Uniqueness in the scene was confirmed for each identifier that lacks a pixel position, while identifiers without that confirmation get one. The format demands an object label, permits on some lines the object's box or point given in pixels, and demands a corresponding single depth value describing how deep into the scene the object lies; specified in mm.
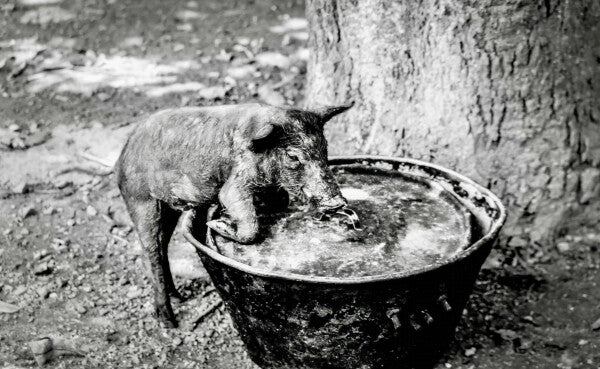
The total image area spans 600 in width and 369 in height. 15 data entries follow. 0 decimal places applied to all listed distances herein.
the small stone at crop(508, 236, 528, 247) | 3605
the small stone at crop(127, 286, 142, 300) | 3445
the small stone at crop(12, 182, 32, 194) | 4164
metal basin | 2139
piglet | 2314
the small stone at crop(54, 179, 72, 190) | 4273
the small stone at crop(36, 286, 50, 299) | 3402
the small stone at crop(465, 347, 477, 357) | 3035
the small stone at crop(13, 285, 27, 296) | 3412
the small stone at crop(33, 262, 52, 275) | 3557
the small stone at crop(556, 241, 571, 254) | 3586
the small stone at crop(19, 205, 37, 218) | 3975
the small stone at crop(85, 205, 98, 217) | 4070
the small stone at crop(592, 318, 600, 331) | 3131
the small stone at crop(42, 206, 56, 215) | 4031
